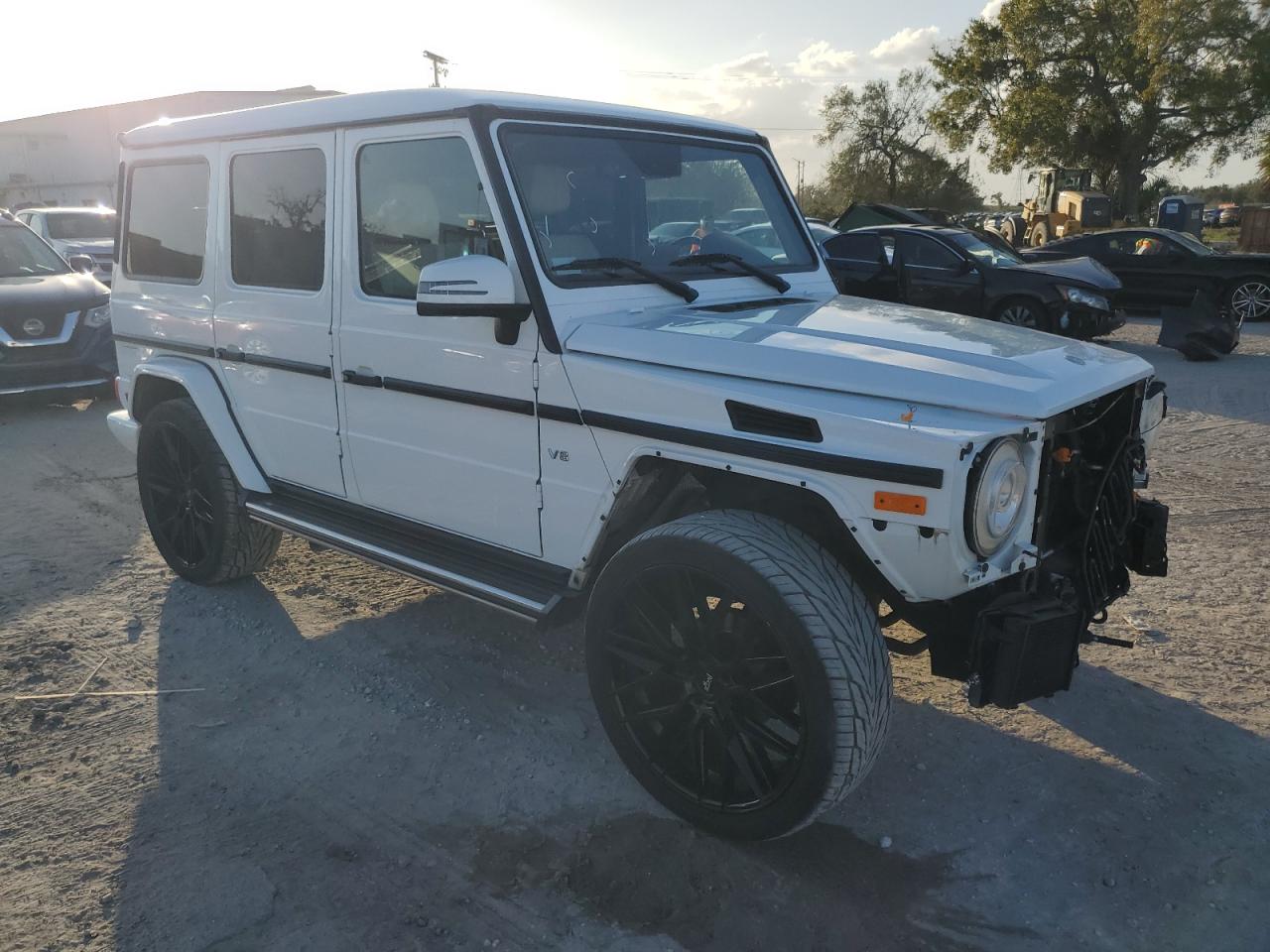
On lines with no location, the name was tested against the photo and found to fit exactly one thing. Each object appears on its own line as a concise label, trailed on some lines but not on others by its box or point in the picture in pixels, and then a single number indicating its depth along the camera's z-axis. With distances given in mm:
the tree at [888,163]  51250
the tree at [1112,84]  31625
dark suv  8789
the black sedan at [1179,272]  13922
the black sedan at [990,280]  11281
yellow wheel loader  24703
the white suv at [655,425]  2570
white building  49500
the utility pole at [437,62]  38094
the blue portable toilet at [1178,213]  24641
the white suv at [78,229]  13891
